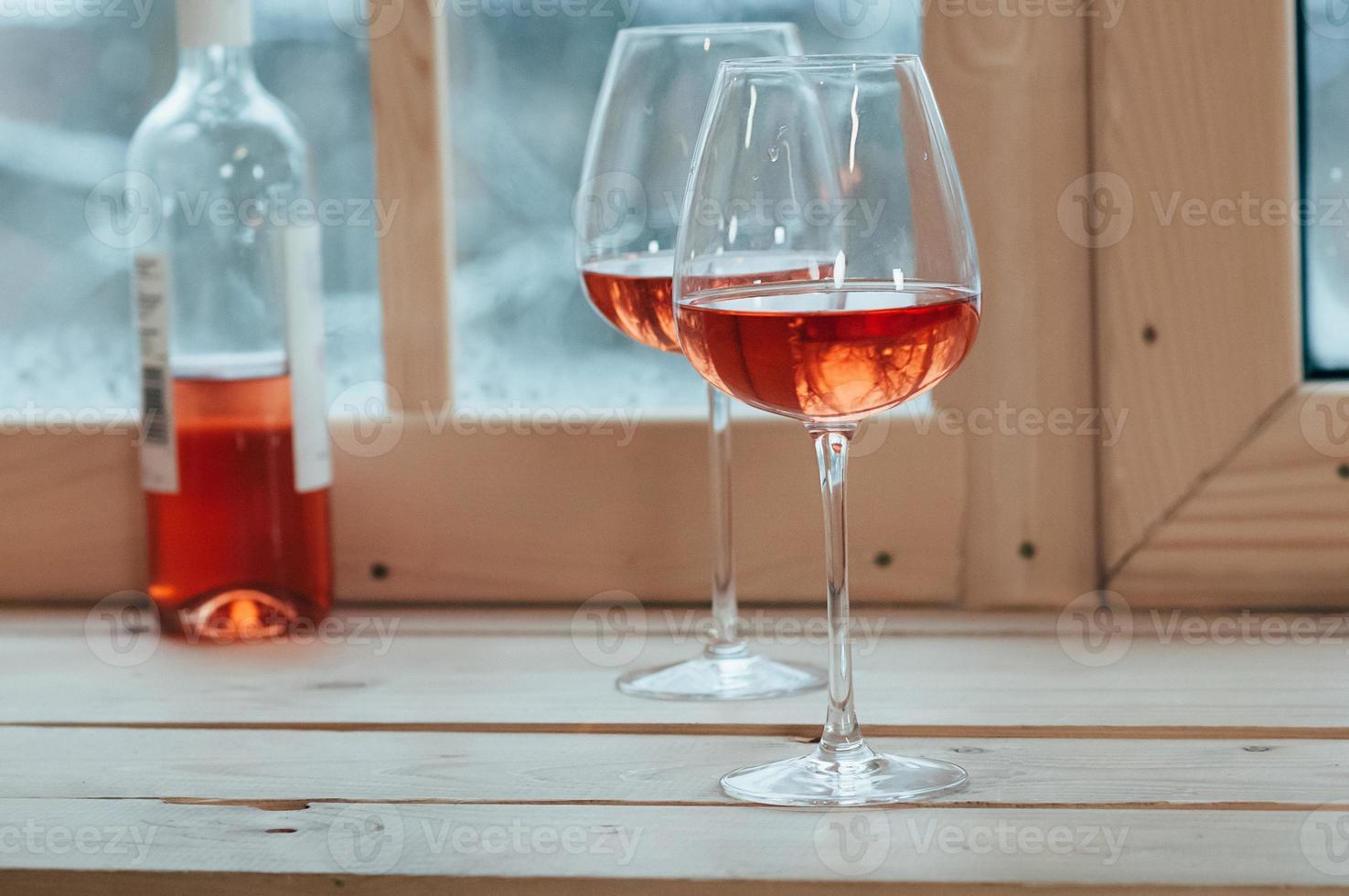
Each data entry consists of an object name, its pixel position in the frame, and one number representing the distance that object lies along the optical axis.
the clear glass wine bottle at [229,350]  1.70
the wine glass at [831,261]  1.44
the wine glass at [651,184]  1.61
